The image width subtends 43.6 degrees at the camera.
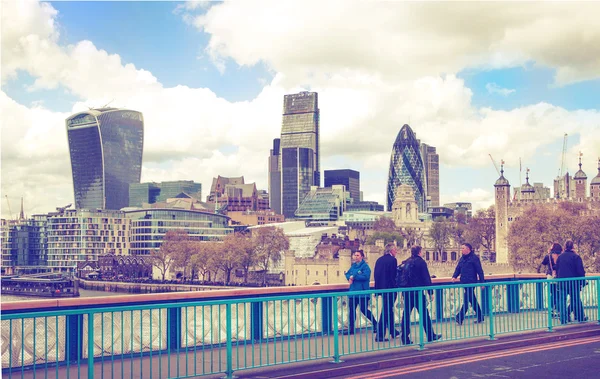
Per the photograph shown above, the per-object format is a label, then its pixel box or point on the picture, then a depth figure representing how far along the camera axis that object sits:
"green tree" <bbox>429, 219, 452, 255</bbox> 175.62
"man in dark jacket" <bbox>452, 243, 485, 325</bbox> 17.62
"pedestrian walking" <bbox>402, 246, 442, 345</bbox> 14.95
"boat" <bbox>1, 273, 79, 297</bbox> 139.62
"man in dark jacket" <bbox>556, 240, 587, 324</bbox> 18.05
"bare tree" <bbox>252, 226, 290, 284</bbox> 162.00
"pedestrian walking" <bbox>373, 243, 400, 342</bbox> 14.83
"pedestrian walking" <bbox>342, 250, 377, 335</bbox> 15.09
